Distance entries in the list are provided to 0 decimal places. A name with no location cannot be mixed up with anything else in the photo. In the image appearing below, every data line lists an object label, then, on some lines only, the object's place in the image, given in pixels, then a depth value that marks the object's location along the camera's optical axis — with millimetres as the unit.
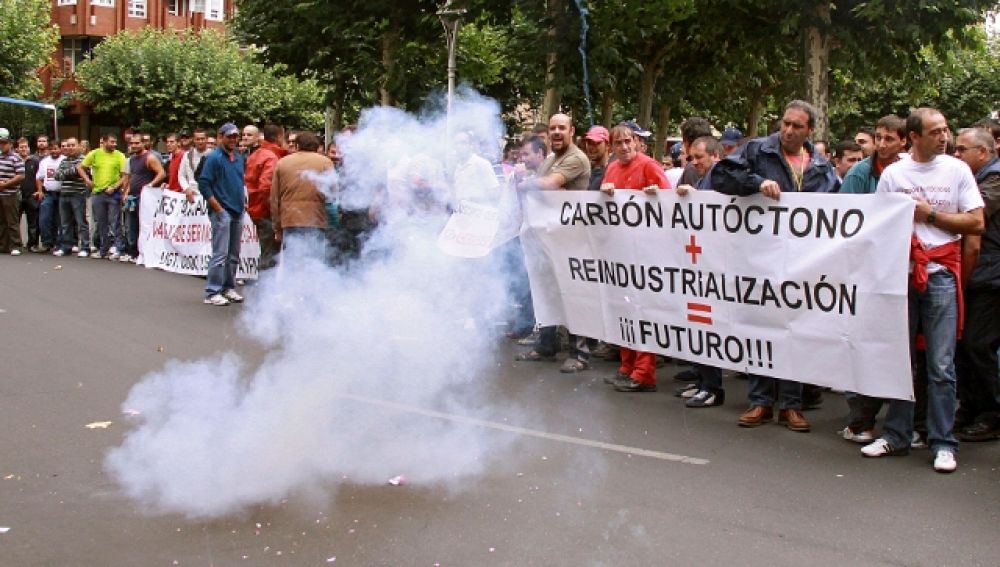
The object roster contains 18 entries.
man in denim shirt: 11969
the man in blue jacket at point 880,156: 6801
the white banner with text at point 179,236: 14289
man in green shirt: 16719
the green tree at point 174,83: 44750
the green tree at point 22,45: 40562
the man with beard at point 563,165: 8453
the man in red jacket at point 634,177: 7914
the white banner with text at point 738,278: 6254
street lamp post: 13906
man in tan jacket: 9938
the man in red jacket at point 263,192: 11164
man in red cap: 8805
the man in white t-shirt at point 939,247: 5969
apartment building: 51969
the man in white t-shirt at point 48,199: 17656
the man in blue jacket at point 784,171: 6793
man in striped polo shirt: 17531
